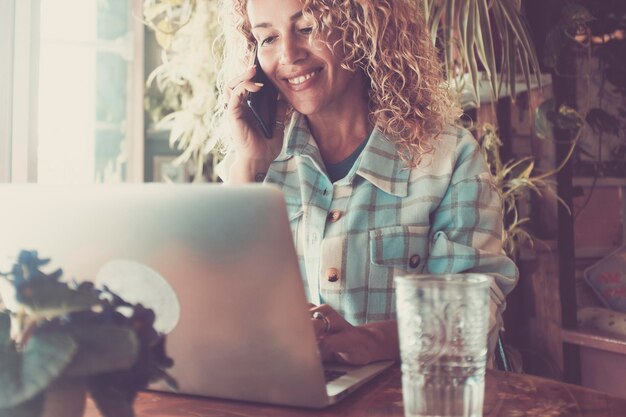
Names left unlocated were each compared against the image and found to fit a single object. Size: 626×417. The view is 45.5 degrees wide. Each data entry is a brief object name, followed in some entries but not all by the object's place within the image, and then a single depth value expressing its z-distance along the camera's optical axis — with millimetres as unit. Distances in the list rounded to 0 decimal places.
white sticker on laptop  636
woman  1381
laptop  613
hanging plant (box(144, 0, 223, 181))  2873
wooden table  723
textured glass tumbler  629
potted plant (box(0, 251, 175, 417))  572
